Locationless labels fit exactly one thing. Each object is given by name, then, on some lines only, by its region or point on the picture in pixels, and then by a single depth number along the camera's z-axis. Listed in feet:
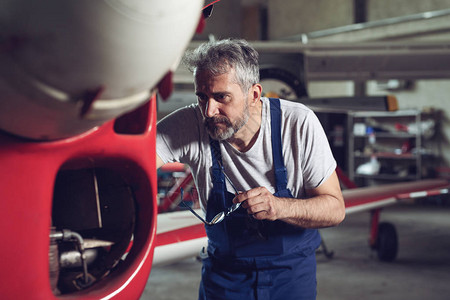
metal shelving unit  32.40
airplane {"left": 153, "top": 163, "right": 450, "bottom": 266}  5.93
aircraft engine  1.73
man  4.42
